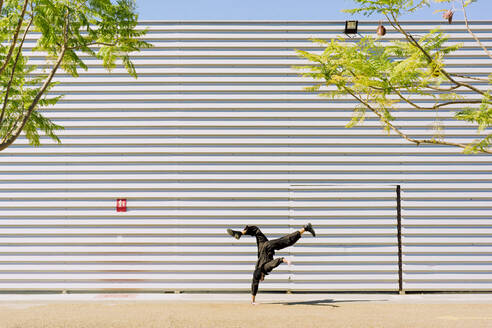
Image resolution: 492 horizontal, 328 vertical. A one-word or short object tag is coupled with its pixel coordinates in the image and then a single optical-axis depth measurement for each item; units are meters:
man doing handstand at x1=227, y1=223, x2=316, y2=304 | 10.34
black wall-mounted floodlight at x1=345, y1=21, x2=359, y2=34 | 11.98
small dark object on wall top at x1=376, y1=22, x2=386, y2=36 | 10.72
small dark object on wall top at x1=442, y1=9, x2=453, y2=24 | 8.33
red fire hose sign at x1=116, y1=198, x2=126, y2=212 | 11.93
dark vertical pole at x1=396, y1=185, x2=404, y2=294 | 11.69
